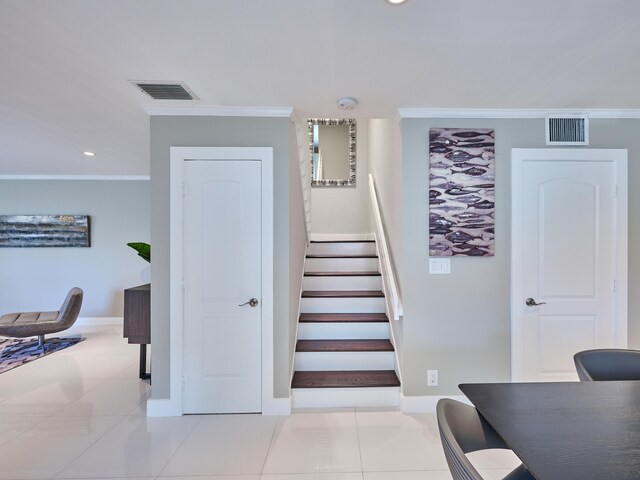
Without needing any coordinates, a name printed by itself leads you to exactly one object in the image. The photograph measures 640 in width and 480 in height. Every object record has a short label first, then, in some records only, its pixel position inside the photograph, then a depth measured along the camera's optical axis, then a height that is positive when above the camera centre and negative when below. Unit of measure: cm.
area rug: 365 -145
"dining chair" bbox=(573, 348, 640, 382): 167 -68
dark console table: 282 -70
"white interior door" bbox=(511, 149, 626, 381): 255 -16
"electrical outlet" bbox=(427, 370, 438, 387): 256 -115
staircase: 262 -99
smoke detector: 235 +106
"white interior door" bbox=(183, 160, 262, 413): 251 -45
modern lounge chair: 395 -110
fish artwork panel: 255 +39
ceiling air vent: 213 +107
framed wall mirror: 514 +145
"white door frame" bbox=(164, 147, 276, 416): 249 -19
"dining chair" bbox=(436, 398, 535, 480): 110 -72
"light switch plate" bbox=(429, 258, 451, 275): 257 -23
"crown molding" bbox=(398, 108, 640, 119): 254 +105
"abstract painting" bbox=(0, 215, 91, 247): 512 +13
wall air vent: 257 +91
